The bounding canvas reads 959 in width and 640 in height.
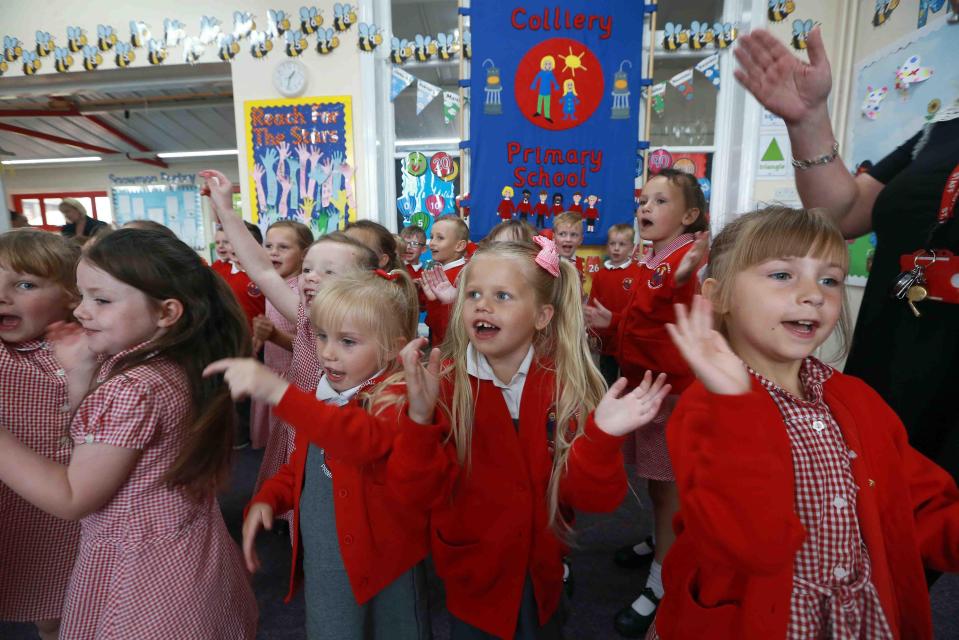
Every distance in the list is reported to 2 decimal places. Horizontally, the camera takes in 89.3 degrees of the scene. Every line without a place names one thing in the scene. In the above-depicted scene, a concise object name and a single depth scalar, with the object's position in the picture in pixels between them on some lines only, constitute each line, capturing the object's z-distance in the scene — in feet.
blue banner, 13.34
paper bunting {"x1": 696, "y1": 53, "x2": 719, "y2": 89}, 13.71
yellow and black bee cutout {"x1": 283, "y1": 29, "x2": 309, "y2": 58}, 13.62
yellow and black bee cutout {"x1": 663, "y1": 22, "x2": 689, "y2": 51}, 13.39
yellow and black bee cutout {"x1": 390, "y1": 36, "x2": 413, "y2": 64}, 13.75
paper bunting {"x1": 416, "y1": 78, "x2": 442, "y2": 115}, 14.12
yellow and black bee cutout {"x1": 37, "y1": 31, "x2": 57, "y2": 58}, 14.39
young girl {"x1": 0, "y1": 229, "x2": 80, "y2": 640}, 4.02
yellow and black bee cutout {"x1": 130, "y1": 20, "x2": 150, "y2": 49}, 13.94
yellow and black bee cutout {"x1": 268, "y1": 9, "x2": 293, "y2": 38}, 13.64
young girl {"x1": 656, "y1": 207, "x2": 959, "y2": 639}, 2.25
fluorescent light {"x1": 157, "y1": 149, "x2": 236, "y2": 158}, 31.12
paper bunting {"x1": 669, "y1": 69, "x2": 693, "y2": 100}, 13.62
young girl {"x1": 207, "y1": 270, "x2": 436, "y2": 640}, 3.43
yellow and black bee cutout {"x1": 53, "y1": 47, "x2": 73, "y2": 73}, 14.39
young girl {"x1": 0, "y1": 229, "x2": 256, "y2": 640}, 3.09
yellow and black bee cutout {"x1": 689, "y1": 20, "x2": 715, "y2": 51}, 13.46
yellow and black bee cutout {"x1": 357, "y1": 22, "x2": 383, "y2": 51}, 13.50
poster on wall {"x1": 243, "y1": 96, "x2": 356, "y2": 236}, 13.88
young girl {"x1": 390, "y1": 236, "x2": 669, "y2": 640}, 3.40
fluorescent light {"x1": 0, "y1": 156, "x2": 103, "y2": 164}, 32.68
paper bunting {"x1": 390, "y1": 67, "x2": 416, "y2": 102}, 14.02
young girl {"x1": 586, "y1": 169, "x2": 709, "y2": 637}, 5.27
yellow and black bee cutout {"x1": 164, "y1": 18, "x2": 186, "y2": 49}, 13.88
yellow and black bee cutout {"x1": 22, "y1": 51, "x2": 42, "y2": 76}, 14.56
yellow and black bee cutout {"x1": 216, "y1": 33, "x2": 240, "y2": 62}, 13.83
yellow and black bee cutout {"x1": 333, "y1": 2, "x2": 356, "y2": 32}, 13.41
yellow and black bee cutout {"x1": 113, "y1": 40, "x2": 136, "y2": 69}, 14.05
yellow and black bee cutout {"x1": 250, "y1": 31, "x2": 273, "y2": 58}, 13.75
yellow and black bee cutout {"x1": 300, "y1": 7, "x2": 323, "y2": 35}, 13.46
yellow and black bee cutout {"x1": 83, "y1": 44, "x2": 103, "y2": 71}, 14.23
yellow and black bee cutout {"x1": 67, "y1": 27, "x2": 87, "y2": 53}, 14.21
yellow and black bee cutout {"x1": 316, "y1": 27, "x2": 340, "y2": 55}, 13.55
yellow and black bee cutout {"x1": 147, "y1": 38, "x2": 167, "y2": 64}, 13.98
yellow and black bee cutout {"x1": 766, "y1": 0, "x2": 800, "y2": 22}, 12.84
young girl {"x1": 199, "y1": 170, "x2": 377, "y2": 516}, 5.34
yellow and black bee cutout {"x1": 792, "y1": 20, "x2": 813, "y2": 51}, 12.78
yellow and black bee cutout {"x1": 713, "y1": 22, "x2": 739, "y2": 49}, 13.32
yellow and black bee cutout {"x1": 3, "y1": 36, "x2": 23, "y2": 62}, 14.64
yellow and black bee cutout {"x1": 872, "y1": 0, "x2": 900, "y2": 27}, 10.94
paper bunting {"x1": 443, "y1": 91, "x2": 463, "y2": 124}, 14.05
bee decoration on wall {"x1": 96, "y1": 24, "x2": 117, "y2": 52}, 14.05
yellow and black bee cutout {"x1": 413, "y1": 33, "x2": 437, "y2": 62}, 13.74
